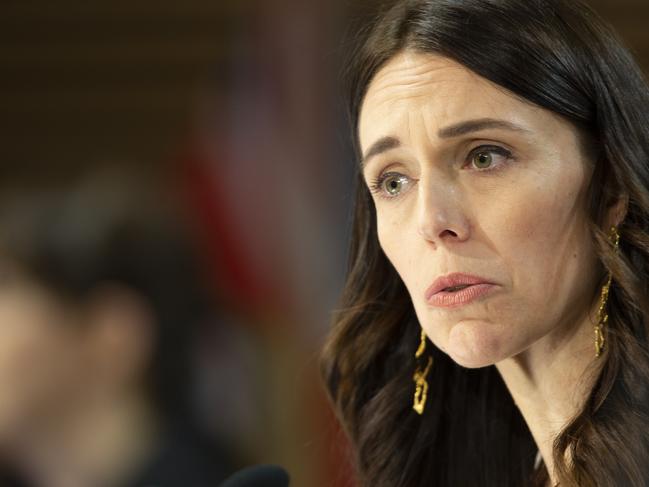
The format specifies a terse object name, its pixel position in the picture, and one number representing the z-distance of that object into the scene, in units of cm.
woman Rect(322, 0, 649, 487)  326
